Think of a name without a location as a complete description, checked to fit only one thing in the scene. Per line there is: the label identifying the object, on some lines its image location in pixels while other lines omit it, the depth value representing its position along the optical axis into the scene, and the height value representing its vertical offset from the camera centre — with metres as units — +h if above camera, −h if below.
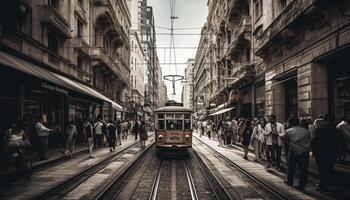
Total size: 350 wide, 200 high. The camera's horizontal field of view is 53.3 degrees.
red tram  17.67 -0.83
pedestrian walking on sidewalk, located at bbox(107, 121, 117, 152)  19.56 -1.41
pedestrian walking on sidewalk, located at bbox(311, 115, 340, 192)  8.37 -0.97
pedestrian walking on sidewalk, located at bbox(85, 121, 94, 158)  16.02 -1.02
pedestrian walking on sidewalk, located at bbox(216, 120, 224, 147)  23.70 -1.46
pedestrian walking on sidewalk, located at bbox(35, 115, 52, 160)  13.04 -0.90
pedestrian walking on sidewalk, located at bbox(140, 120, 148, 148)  21.53 -1.38
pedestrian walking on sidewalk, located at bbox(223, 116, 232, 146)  22.42 -1.29
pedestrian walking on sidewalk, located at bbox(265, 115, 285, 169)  11.81 -0.88
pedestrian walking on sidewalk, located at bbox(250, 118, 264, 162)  13.94 -1.07
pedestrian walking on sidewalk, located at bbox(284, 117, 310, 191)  8.47 -0.89
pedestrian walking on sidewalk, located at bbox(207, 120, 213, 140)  35.40 -1.71
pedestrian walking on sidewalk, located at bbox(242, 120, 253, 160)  15.36 -1.06
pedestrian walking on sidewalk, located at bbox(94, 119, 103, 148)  19.56 -1.01
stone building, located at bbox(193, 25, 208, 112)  67.87 +8.65
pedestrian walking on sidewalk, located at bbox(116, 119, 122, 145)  27.73 -1.32
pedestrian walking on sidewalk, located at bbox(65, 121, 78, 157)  15.82 -1.15
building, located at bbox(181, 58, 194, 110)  139.80 +8.76
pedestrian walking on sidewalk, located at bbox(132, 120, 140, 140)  30.44 -1.32
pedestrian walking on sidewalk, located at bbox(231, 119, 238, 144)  23.14 -1.10
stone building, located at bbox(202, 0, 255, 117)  25.69 +5.22
